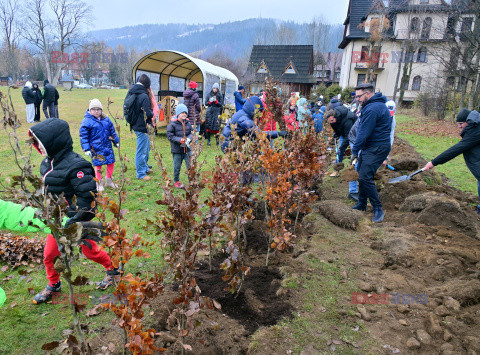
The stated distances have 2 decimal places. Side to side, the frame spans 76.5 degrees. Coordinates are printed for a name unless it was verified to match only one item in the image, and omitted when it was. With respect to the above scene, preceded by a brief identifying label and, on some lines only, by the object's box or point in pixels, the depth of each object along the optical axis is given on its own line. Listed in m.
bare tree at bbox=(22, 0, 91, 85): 43.59
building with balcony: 24.75
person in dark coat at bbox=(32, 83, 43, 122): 11.75
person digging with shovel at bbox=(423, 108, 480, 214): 4.52
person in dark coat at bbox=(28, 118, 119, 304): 2.63
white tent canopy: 12.33
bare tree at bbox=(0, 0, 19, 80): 44.19
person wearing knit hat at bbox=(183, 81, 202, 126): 8.61
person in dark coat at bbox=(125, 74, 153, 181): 6.21
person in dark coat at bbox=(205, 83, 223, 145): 9.77
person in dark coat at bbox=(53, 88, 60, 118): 11.87
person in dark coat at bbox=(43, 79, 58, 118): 11.45
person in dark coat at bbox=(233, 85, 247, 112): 9.08
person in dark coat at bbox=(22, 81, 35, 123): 11.28
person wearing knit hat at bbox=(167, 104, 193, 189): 5.65
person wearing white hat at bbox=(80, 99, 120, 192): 5.14
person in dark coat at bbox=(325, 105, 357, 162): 6.74
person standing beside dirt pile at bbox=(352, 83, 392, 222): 4.67
